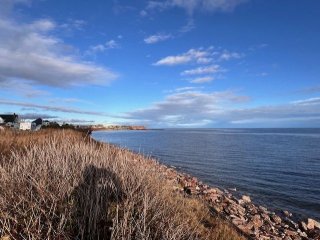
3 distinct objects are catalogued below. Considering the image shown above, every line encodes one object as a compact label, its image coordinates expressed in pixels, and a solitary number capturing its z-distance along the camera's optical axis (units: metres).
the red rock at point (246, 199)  11.37
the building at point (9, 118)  39.02
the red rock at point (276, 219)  9.06
